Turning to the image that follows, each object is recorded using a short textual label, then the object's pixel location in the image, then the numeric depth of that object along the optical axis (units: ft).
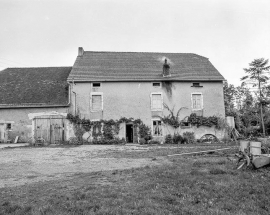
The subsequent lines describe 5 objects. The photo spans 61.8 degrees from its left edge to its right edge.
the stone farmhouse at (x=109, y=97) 60.18
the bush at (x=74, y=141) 58.34
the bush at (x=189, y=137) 62.08
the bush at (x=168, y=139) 62.29
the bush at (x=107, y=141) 59.82
